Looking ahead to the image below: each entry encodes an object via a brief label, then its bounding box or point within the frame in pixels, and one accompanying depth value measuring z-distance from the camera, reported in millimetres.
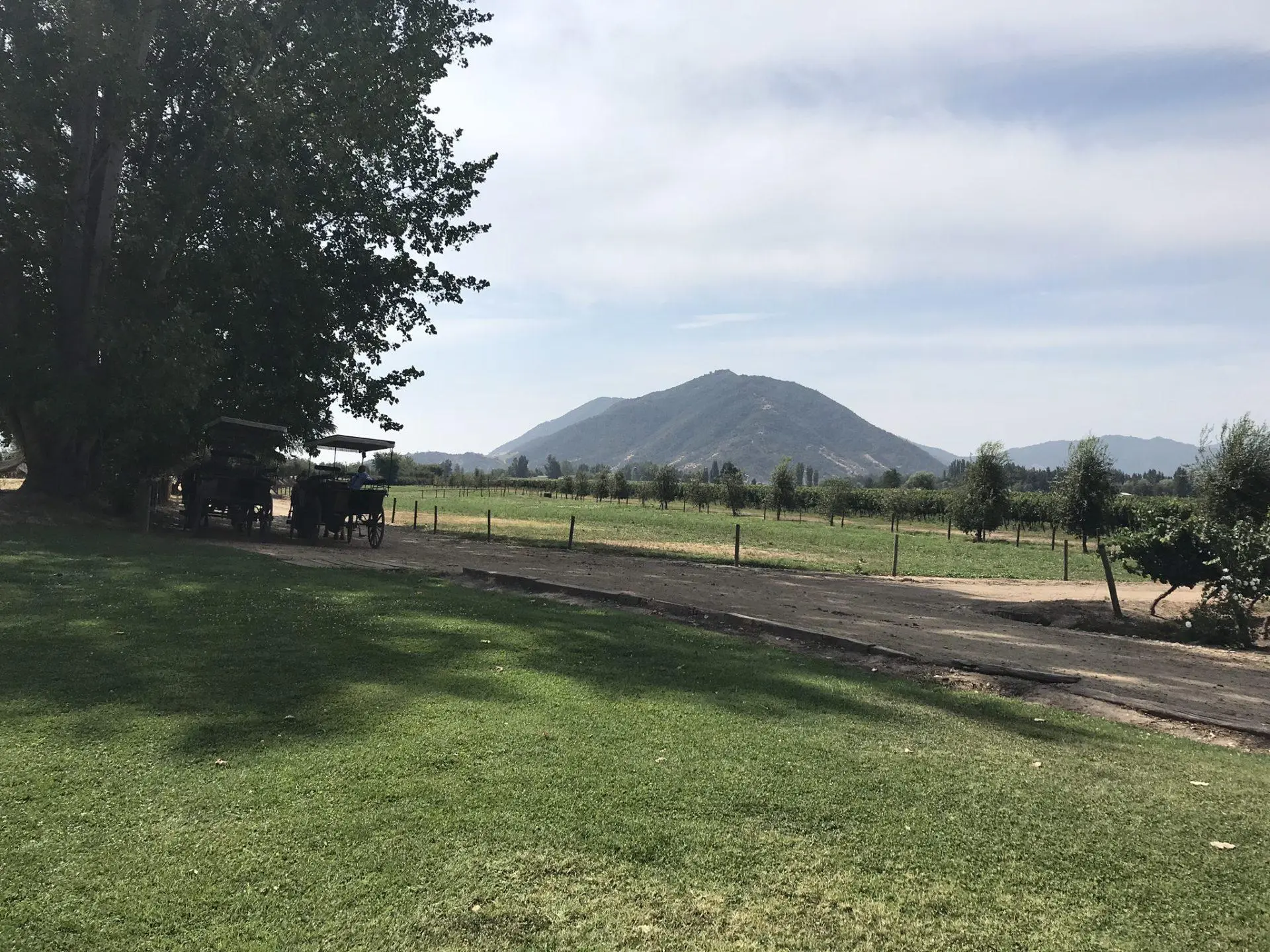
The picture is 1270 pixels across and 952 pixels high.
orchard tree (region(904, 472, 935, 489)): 139975
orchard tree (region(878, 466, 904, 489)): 114250
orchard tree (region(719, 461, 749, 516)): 76938
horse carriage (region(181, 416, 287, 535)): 19562
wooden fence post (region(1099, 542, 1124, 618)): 15077
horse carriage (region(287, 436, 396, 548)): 20094
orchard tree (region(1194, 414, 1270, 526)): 22750
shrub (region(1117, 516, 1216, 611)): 15234
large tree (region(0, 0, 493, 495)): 17781
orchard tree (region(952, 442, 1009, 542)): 50812
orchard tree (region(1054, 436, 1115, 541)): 41938
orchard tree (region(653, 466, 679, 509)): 85750
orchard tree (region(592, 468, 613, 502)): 100875
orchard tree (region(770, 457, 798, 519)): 74062
